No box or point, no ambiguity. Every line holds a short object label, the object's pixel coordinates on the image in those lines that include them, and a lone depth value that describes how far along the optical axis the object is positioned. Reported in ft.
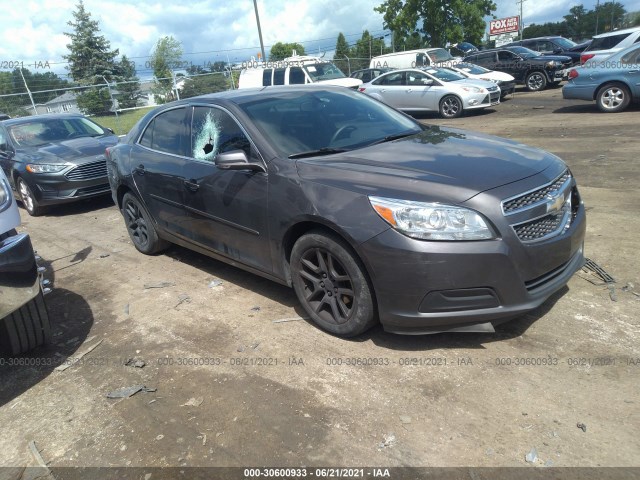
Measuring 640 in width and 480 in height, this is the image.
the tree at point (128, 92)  67.62
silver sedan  49.85
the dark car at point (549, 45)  75.15
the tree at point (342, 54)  101.55
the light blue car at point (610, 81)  38.47
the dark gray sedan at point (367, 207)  9.76
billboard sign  180.30
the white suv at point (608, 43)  49.04
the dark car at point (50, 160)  26.18
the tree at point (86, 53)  132.05
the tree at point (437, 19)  115.44
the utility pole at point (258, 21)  84.53
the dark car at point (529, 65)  62.85
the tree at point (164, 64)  77.20
